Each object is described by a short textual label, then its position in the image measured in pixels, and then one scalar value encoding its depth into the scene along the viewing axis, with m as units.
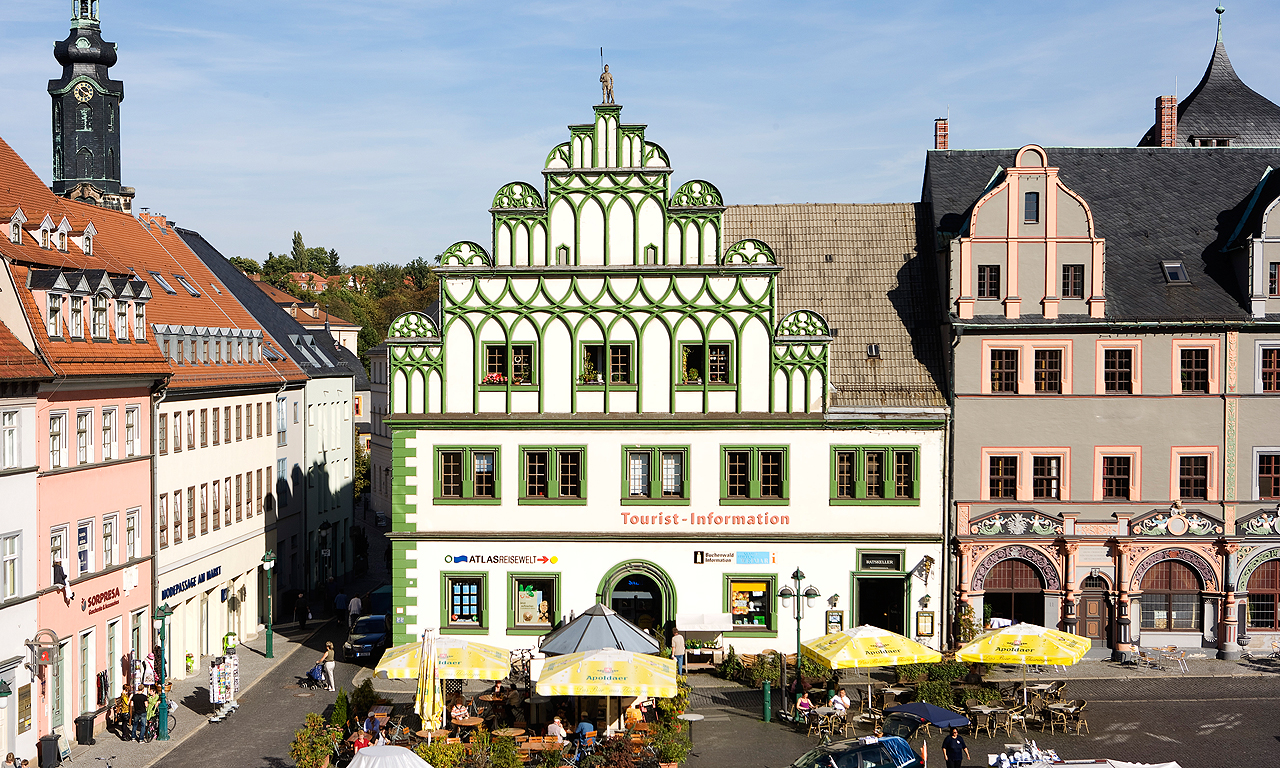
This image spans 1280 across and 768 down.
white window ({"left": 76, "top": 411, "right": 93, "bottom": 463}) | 29.77
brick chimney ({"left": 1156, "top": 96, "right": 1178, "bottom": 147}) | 45.19
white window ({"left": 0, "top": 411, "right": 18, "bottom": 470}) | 26.23
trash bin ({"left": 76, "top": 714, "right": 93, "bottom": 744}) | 28.95
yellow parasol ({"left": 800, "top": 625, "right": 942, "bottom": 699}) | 28.38
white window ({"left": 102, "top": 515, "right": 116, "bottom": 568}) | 31.36
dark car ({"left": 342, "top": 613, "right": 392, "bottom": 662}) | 37.75
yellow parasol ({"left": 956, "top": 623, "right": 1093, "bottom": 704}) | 28.55
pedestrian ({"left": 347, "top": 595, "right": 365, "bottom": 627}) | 41.53
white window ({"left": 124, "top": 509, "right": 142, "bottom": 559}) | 32.62
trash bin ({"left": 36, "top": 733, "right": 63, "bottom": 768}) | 26.69
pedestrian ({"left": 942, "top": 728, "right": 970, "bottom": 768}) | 25.06
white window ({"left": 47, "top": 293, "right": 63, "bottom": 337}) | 29.06
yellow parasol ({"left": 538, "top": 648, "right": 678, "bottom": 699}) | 25.22
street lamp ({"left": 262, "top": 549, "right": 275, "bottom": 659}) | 38.11
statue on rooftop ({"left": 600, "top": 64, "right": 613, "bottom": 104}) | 35.81
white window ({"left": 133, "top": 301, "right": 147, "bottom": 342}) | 33.88
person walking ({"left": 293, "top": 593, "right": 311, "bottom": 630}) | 44.56
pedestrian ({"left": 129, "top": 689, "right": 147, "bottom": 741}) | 29.58
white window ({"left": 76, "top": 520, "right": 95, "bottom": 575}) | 29.73
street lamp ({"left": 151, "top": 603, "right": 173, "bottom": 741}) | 29.55
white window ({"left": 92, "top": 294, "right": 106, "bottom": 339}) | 31.51
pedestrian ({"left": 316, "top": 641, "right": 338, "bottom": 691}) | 34.44
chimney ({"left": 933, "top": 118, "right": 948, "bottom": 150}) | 45.09
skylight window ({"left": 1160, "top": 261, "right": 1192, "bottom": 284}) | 36.97
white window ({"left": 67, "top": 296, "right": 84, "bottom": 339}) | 30.28
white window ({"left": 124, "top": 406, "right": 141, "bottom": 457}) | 32.78
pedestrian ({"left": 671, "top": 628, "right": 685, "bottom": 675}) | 33.97
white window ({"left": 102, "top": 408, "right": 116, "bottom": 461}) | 31.47
